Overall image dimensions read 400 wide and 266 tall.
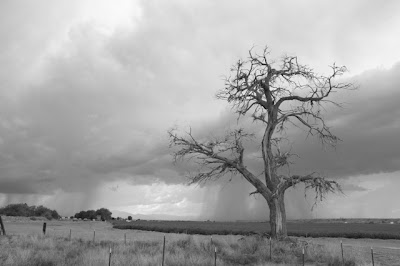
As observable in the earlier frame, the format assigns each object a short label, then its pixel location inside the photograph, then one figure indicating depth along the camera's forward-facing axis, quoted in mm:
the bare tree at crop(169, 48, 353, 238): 25578
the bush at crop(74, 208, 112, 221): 154188
